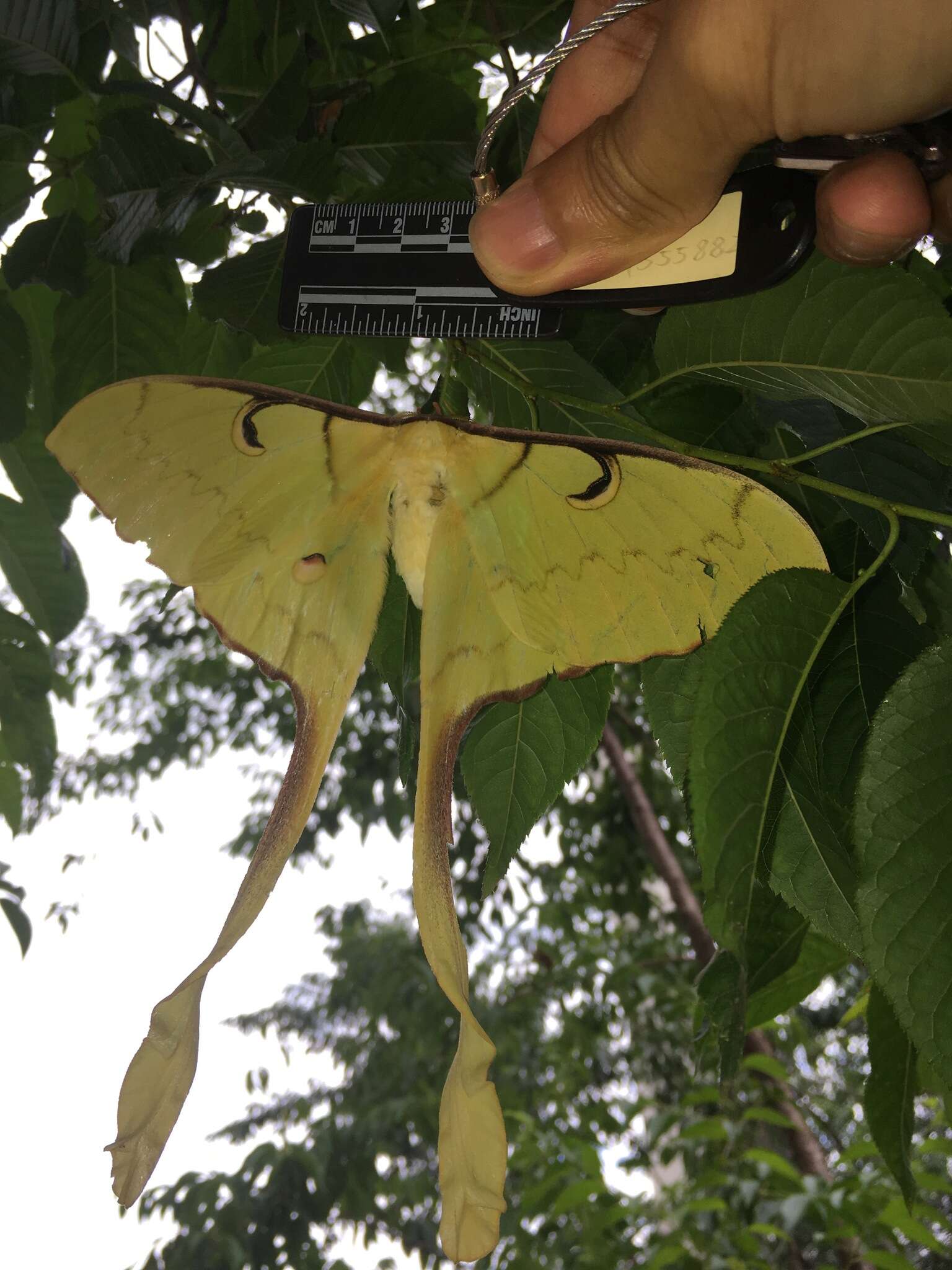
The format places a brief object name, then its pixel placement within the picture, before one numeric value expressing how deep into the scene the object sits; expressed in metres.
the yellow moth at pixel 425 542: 0.17
